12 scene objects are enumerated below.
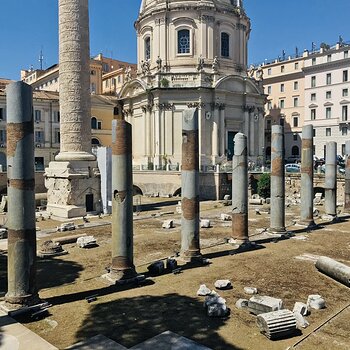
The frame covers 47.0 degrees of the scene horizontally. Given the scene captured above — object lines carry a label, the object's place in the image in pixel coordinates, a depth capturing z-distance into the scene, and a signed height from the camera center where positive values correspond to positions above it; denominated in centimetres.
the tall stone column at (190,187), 1255 -77
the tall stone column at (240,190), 1502 -105
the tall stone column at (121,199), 1066 -93
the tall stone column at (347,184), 2445 -146
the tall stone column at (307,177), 1883 -76
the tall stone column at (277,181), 1706 -85
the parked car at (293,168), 3471 -61
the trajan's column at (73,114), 2323 +296
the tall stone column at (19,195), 856 -63
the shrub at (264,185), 3209 -188
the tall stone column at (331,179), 2227 -105
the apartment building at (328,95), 4803 +816
